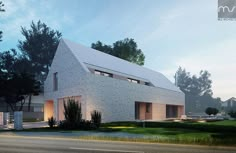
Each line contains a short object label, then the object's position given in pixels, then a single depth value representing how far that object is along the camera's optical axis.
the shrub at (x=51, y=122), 15.62
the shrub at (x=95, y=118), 16.06
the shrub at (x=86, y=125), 14.48
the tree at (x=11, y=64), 25.44
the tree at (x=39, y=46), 41.87
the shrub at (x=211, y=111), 32.22
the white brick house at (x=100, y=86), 20.17
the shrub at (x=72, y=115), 14.66
